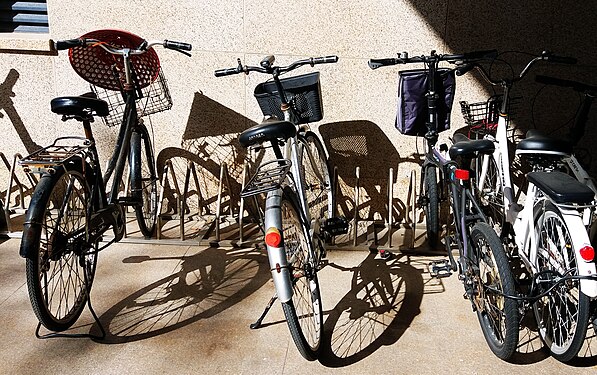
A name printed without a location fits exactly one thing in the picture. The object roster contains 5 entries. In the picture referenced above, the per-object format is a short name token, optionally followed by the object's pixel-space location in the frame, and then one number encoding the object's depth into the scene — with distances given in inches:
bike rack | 152.2
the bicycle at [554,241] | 89.8
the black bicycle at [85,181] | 102.7
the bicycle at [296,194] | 92.0
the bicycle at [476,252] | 95.3
